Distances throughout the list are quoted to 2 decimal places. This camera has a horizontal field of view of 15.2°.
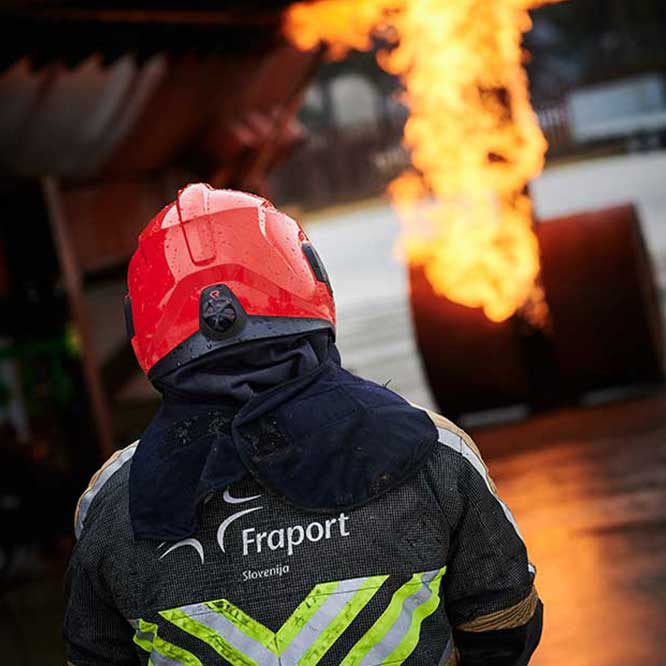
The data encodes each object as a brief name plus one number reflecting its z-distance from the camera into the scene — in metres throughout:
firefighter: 3.58
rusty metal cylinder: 15.39
